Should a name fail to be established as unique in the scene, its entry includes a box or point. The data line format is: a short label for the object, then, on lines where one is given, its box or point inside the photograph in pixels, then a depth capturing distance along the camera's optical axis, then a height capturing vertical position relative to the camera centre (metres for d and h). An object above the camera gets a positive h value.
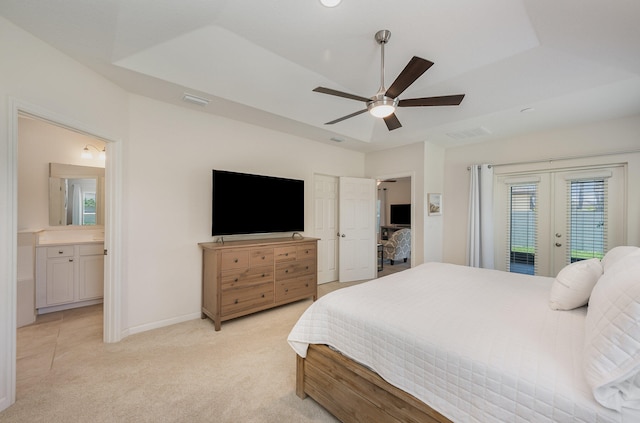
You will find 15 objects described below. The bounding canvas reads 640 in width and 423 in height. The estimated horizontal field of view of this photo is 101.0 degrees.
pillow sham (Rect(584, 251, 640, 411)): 0.88 -0.49
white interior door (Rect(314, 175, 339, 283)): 4.59 -0.24
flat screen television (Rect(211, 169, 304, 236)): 3.15 +0.09
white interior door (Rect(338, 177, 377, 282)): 4.79 -0.34
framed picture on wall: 4.47 +0.14
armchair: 6.13 -0.81
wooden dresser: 2.92 -0.79
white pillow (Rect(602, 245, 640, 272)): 1.74 -0.30
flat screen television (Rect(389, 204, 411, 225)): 7.96 -0.09
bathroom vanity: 3.21 -0.77
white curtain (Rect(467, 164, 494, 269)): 4.22 -0.11
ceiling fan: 1.90 +0.90
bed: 0.96 -0.65
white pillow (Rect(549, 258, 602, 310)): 1.60 -0.46
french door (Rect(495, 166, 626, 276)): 3.39 -0.08
